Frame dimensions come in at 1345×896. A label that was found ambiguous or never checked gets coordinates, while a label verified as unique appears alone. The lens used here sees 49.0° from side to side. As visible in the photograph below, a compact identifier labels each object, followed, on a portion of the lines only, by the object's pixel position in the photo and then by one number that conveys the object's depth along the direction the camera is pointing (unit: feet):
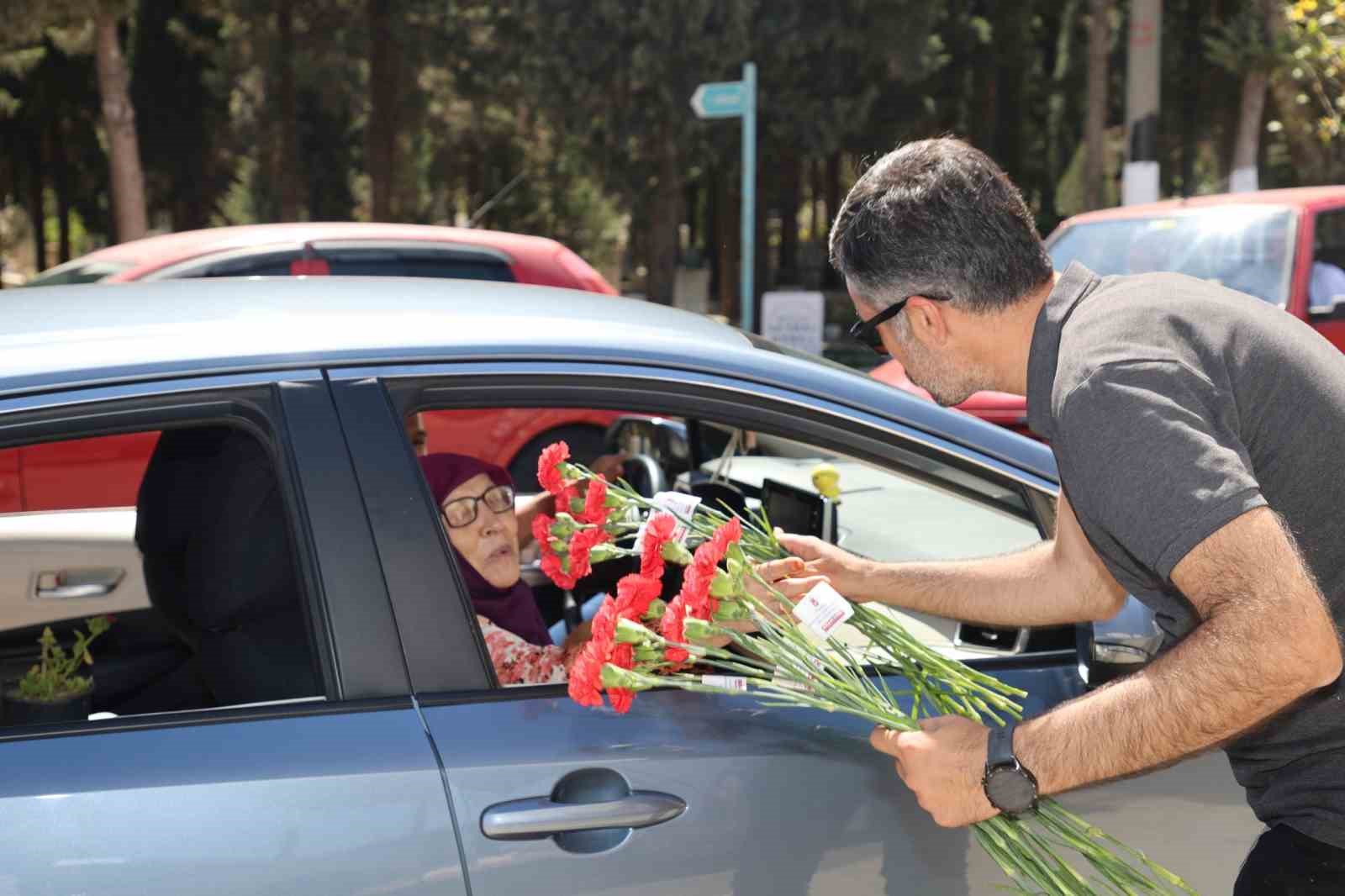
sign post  34.17
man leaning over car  5.16
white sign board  34.53
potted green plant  8.45
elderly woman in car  9.08
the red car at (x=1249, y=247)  24.25
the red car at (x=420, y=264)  22.20
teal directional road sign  34.09
